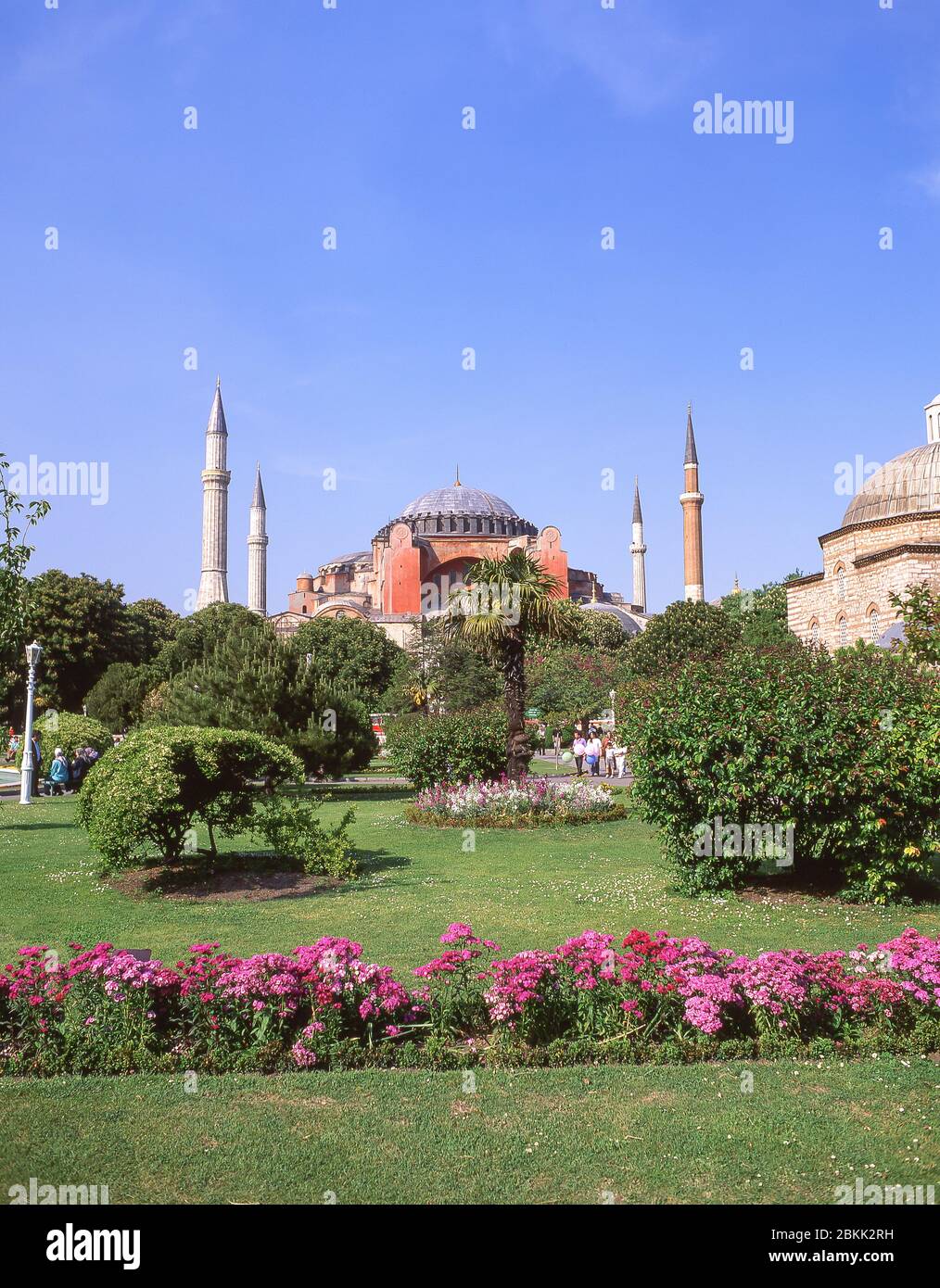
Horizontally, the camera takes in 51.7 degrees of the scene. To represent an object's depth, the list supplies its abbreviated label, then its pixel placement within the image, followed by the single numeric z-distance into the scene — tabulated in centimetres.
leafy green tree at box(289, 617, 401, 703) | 4816
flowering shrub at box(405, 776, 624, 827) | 1452
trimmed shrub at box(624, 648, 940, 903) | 840
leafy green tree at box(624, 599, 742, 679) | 3750
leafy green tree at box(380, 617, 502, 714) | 3894
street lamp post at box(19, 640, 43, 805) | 1855
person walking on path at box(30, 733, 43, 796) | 2238
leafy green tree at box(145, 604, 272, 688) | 4134
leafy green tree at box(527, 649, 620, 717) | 4031
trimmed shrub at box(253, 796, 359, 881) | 961
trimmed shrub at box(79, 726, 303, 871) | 880
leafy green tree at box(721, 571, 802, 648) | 3944
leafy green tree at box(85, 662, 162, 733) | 3625
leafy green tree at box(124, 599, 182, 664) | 4397
